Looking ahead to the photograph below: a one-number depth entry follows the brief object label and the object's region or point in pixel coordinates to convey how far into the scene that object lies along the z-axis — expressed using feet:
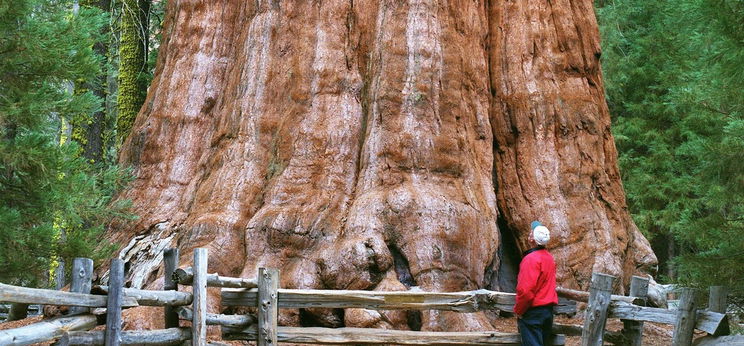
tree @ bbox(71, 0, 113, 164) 60.96
